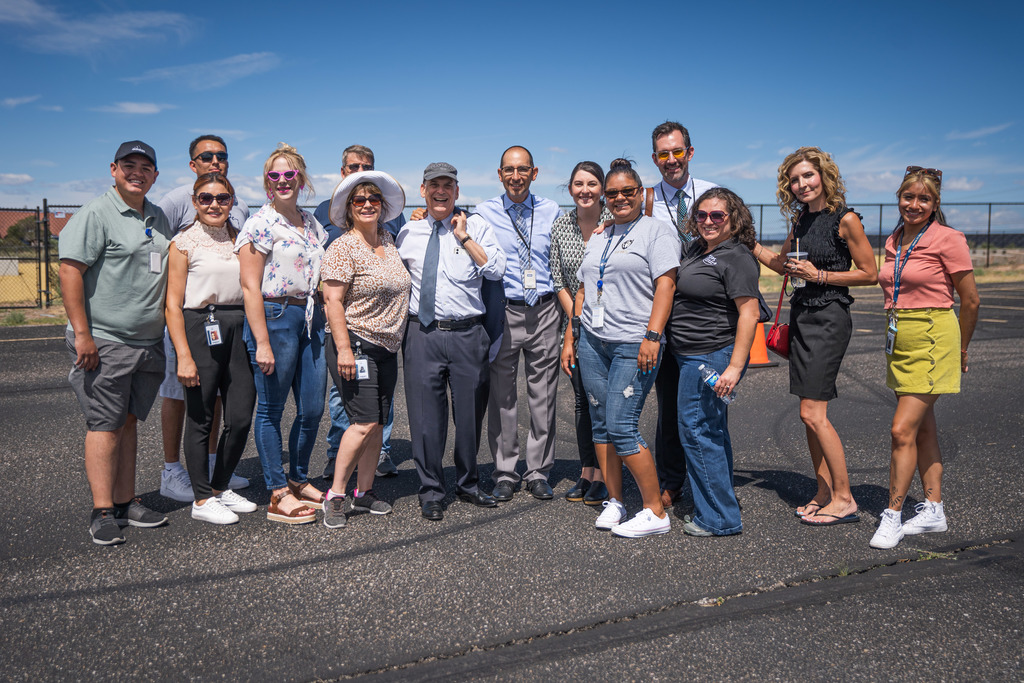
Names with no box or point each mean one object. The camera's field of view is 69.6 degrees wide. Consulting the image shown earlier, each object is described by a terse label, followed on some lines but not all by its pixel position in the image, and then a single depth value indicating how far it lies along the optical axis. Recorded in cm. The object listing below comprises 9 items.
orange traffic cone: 882
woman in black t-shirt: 372
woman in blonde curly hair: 393
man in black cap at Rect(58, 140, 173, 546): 380
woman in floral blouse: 392
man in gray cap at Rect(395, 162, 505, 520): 424
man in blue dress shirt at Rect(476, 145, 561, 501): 467
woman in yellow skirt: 377
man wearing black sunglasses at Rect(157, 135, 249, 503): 446
